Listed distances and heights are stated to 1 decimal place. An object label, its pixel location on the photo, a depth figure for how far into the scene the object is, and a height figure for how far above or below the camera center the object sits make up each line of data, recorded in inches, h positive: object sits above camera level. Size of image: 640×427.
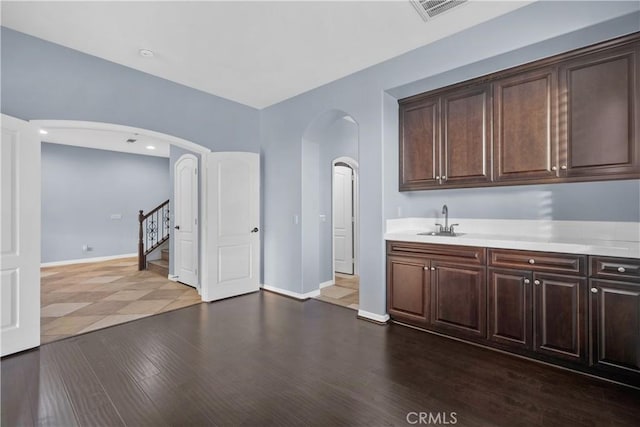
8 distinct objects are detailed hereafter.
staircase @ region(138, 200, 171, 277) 259.6 -21.1
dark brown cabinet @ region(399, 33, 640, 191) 93.8 +32.8
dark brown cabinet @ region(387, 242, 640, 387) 87.3 -30.4
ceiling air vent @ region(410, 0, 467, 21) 97.0 +67.8
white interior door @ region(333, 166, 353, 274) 239.3 -1.6
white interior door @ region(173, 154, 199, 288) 202.5 -3.6
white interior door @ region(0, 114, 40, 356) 105.0 -7.3
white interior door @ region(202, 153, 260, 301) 173.3 -5.7
